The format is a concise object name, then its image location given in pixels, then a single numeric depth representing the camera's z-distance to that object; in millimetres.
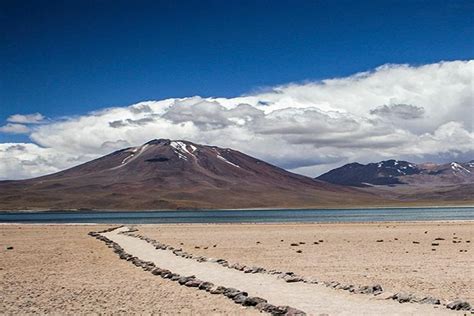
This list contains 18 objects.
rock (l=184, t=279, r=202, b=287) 19862
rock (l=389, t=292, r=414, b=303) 15902
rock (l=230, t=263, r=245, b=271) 23534
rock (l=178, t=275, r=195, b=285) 20578
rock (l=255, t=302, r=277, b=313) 15364
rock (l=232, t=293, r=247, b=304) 16667
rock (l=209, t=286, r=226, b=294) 18344
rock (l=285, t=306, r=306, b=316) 14241
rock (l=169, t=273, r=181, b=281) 21670
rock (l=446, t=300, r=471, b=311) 14727
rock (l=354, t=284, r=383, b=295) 17234
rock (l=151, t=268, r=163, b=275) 23542
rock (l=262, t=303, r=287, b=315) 14880
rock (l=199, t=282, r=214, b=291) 19156
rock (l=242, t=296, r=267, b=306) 16156
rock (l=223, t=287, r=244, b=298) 17433
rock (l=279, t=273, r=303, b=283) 20000
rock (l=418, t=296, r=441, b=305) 15578
